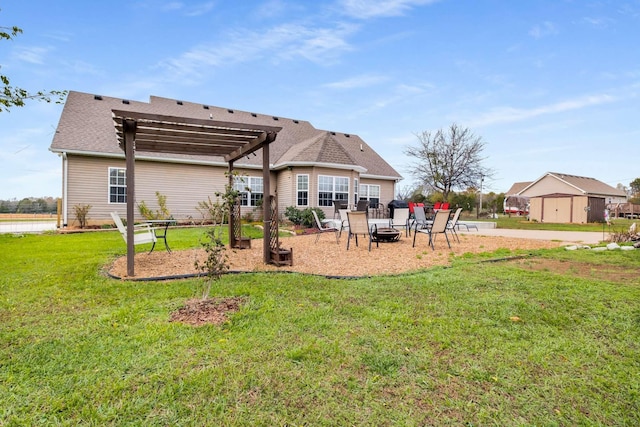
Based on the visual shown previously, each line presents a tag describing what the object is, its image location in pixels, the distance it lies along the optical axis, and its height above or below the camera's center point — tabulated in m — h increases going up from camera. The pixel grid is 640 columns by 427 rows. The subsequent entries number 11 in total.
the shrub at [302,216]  13.77 -0.27
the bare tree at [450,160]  25.17 +3.89
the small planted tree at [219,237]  3.54 -0.26
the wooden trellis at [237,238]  8.12 -0.71
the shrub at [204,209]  15.16 +0.01
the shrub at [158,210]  14.00 -0.04
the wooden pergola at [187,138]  5.08 +1.39
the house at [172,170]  13.27 +1.74
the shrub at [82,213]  12.77 -0.16
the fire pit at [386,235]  8.94 -0.69
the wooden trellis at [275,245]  6.04 -0.68
